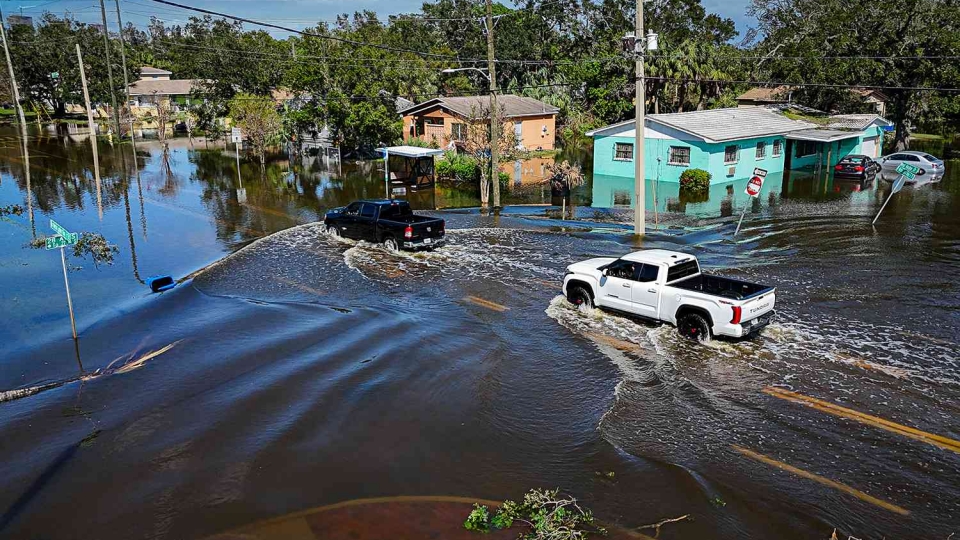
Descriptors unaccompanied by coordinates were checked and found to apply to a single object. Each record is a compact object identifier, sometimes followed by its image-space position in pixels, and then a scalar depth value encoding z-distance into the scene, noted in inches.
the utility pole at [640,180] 986.7
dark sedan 1605.6
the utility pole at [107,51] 2351.1
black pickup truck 926.4
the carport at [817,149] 1736.0
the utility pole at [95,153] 1408.3
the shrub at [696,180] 1472.7
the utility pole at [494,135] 1190.3
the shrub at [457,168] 1598.2
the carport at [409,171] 1514.9
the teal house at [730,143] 1529.3
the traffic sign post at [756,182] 946.7
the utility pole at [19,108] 2414.9
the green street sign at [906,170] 1020.1
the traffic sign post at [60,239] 578.9
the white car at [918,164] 1573.6
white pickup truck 567.8
